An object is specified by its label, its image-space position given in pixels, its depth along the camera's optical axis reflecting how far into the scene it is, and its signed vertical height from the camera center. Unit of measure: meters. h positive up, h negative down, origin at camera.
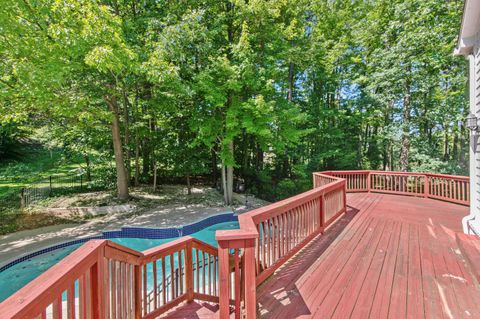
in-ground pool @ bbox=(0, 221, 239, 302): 4.93 -2.48
